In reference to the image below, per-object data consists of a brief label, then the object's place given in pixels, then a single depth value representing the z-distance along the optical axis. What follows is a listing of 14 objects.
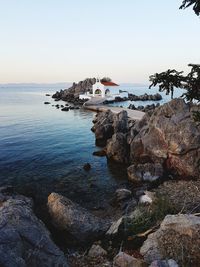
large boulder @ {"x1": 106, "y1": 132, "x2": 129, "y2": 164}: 20.78
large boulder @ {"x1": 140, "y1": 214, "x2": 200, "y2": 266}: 6.13
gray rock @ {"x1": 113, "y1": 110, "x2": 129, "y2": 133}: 26.78
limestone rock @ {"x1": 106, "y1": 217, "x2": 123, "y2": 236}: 8.16
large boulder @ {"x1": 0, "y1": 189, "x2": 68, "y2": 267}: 5.12
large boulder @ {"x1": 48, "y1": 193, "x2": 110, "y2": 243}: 8.66
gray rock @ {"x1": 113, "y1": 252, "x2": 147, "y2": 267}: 6.14
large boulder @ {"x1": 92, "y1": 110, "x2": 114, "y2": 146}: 28.20
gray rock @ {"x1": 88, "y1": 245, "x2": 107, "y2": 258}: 7.35
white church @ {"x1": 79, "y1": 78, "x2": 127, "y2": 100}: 64.73
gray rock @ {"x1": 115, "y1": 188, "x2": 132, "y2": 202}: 14.09
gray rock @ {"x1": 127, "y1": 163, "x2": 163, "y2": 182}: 16.40
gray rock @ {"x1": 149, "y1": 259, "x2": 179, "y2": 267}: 5.56
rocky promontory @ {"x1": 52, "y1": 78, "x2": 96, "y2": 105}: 78.11
